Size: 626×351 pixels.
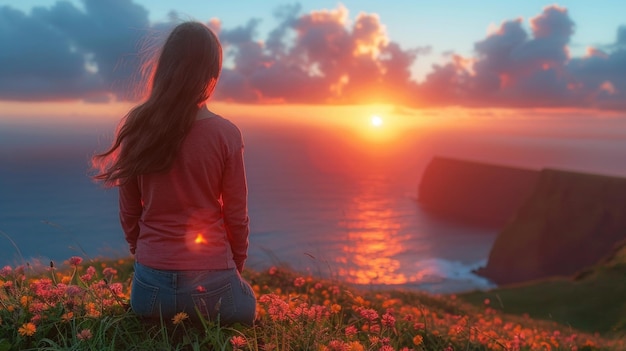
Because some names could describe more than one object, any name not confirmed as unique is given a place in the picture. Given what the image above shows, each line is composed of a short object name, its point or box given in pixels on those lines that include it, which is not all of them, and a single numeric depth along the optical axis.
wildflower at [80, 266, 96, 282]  4.82
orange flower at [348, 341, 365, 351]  3.92
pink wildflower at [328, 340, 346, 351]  3.62
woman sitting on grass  3.72
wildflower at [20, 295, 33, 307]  4.63
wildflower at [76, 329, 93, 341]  3.81
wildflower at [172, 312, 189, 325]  3.81
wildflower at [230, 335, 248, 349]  3.53
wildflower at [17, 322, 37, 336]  3.93
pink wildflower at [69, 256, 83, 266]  4.47
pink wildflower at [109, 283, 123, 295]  4.46
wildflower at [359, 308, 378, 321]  4.21
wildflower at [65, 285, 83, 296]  4.20
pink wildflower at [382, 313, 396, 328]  4.26
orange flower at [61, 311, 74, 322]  4.30
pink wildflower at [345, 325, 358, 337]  4.09
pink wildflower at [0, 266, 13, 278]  5.00
